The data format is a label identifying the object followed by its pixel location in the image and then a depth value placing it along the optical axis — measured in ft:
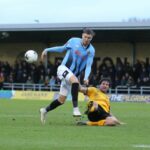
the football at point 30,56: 45.98
